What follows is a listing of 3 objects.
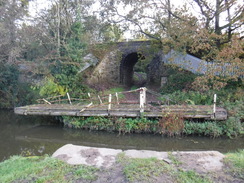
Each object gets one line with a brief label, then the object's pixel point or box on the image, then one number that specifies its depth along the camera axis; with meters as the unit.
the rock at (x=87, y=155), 3.89
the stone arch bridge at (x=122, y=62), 16.41
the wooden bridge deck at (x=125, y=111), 8.27
